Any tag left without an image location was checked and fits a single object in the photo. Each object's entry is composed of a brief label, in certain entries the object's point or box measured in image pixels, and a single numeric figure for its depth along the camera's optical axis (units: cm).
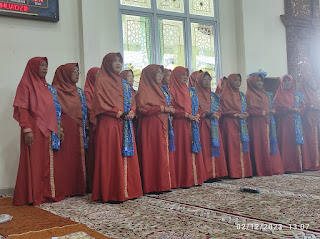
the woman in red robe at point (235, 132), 502
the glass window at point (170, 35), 622
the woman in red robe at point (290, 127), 548
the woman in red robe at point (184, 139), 434
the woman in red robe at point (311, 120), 566
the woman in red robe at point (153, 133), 402
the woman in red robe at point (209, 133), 478
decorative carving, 753
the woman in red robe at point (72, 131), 405
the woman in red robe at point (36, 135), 360
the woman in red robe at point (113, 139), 355
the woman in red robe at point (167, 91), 413
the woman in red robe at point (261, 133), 523
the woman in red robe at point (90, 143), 431
